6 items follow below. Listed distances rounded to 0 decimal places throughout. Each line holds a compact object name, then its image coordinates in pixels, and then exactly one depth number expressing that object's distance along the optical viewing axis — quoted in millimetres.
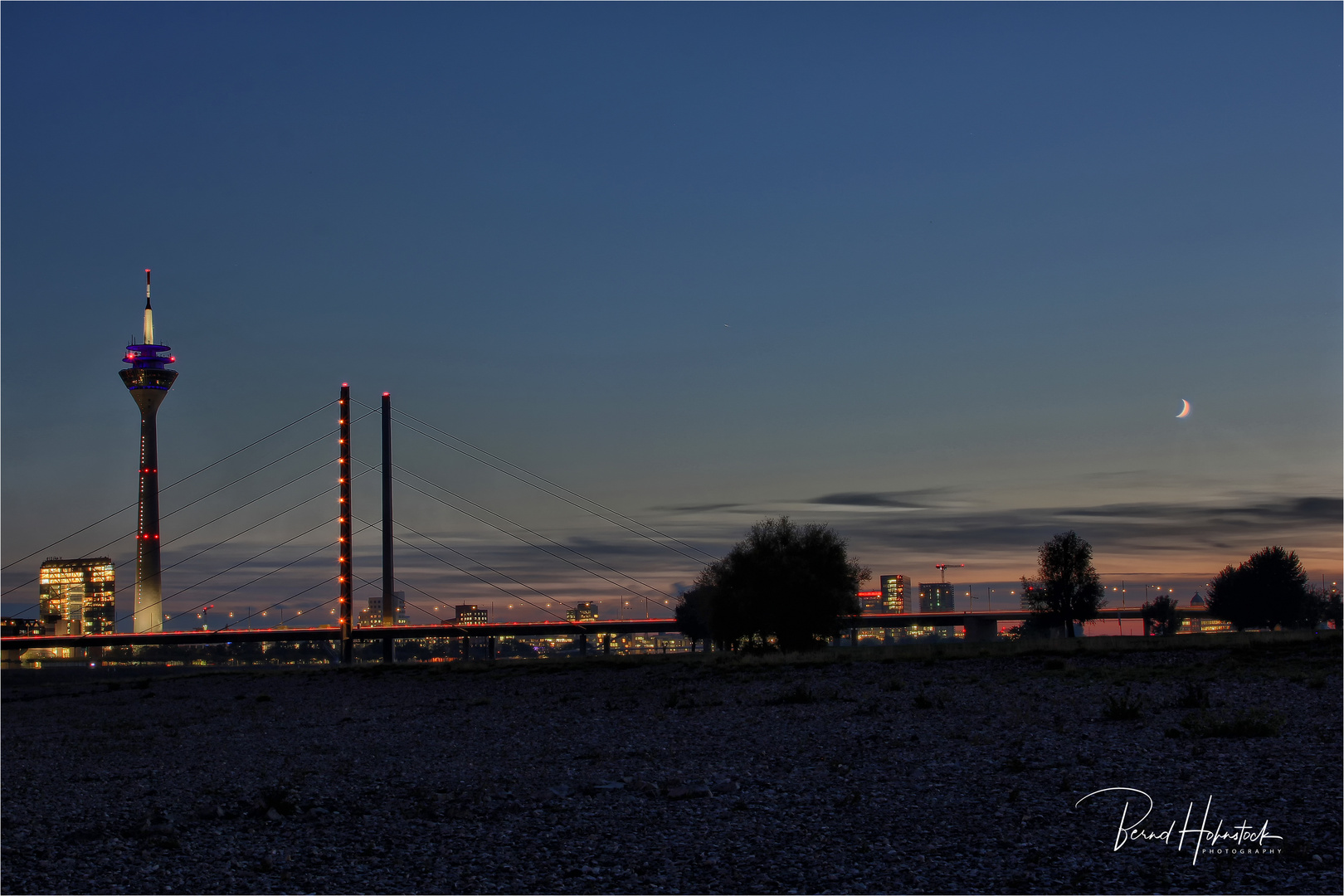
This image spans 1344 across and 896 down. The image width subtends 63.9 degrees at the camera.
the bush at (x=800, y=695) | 26617
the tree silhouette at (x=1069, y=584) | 83438
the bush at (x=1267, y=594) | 96938
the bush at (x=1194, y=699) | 20297
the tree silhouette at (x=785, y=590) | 54875
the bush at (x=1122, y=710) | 19234
